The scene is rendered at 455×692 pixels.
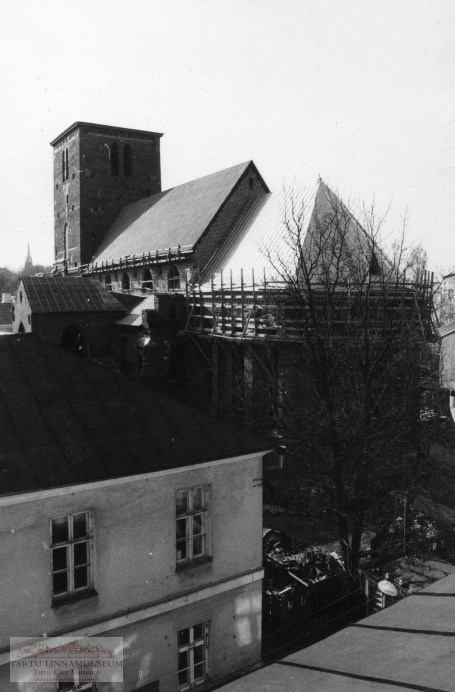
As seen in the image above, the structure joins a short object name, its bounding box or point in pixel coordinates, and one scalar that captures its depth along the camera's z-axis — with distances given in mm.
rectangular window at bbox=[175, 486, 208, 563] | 9672
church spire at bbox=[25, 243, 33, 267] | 136862
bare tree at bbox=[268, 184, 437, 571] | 13789
